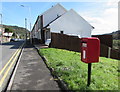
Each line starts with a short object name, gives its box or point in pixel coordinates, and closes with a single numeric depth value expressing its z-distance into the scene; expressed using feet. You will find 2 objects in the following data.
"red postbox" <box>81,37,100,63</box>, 8.47
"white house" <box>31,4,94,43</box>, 47.05
